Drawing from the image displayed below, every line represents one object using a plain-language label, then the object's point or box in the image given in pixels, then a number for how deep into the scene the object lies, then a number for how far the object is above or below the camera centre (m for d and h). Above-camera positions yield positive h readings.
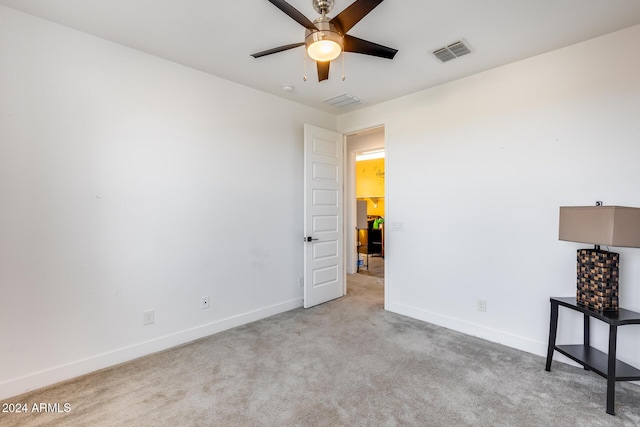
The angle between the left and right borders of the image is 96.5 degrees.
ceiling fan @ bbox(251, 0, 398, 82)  1.62 +1.08
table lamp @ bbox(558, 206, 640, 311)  1.88 -0.26
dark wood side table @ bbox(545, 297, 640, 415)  1.87 -1.16
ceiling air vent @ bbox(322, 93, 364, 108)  3.64 +1.35
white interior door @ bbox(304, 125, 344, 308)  3.82 -0.19
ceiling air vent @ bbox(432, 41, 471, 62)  2.49 +1.37
